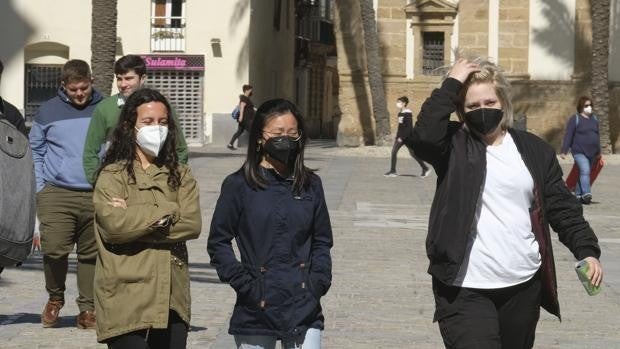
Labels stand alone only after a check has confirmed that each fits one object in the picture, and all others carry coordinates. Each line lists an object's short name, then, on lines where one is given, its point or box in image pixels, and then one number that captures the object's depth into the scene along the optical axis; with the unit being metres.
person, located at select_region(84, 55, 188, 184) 11.56
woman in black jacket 7.39
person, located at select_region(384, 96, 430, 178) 37.50
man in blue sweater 12.34
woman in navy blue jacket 7.55
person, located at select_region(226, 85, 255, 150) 51.61
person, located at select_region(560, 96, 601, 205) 29.78
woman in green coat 8.04
